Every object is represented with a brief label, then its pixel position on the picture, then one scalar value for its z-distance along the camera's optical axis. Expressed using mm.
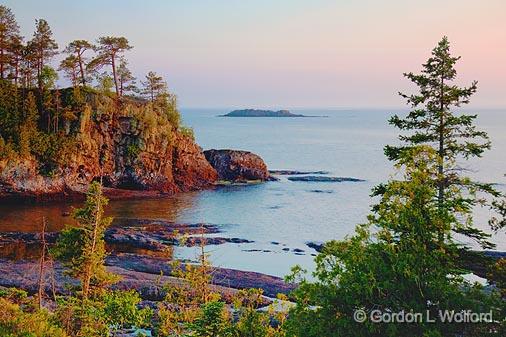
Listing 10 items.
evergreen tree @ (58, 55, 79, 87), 85062
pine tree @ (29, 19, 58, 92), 82875
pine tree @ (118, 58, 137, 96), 93338
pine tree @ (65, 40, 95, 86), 85750
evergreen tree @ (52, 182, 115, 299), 30372
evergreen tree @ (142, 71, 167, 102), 100875
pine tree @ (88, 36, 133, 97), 90188
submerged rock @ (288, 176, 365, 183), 108594
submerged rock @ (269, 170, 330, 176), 118125
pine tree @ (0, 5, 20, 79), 81188
